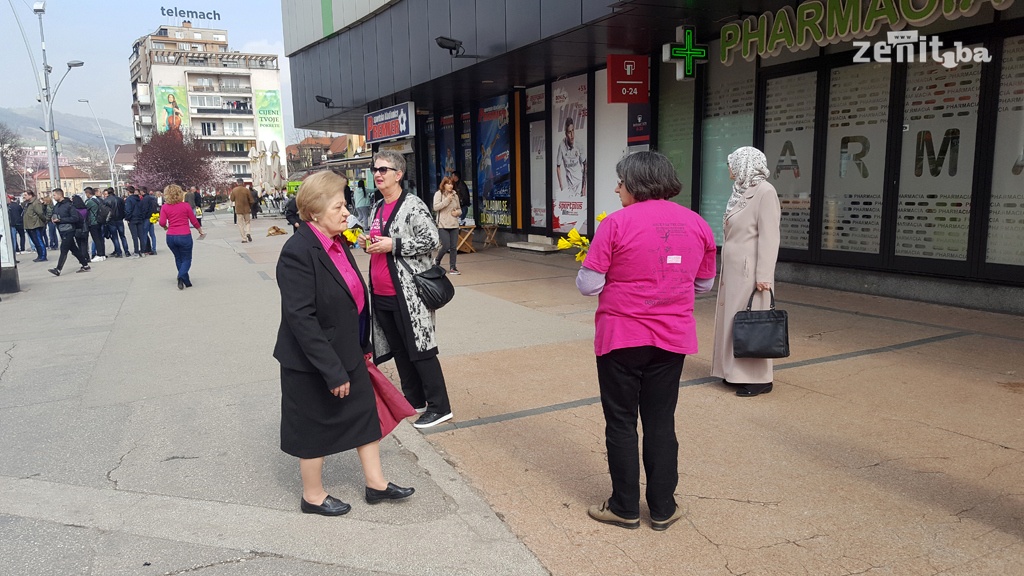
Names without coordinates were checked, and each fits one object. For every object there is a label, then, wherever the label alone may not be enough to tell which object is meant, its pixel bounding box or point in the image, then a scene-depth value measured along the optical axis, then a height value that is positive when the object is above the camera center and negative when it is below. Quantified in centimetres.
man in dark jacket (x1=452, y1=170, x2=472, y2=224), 1428 -28
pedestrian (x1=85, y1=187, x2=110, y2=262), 1642 -71
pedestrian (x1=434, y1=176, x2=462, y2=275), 1180 -48
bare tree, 6775 +298
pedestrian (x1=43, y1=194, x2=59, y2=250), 1963 -125
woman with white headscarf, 493 -55
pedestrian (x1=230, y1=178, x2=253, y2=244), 2233 -67
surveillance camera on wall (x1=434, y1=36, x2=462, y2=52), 1248 +232
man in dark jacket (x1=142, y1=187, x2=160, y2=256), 1808 -52
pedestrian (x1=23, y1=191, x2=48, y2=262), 1825 -88
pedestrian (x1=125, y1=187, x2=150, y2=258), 1778 -78
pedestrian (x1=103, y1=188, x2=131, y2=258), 1747 -77
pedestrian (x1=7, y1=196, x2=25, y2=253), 2000 -74
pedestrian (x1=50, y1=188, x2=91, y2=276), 1452 -72
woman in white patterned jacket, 447 -56
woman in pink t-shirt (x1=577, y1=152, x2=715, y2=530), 305 -57
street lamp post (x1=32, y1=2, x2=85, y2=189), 2795 +294
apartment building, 11425 +1388
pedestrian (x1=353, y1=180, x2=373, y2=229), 2078 -60
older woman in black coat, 317 -71
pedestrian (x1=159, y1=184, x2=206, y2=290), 1183 -70
